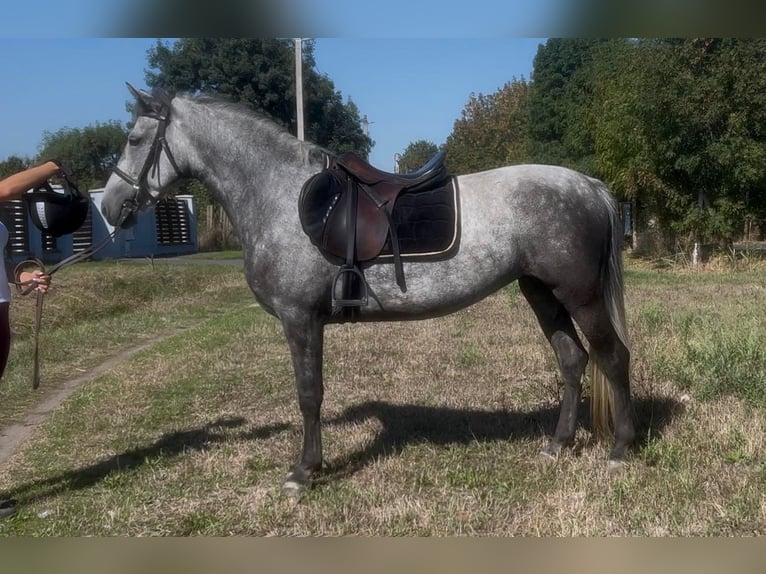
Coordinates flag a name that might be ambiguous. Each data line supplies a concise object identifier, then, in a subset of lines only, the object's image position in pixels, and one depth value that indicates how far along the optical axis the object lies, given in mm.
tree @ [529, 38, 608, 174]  28188
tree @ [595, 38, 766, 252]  16062
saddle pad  3832
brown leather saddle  3779
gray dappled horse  3883
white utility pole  13656
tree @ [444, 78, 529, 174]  35231
